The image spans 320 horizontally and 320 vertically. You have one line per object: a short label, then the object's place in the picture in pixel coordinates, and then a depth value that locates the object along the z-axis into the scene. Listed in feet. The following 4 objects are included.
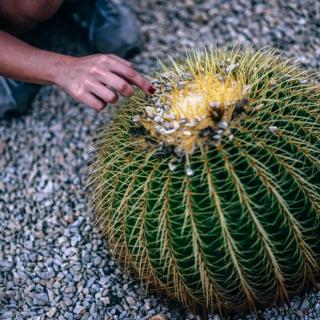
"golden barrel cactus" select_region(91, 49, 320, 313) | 4.97
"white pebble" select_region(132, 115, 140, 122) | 5.54
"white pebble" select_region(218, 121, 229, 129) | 5.00
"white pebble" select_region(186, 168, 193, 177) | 4.94
